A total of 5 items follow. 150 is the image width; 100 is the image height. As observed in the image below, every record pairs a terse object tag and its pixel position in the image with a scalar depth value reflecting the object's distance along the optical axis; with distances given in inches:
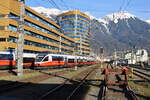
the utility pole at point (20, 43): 739.4
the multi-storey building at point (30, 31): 1704.0
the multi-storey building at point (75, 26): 4436.5
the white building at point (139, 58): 2740.2
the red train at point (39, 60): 1004.6
